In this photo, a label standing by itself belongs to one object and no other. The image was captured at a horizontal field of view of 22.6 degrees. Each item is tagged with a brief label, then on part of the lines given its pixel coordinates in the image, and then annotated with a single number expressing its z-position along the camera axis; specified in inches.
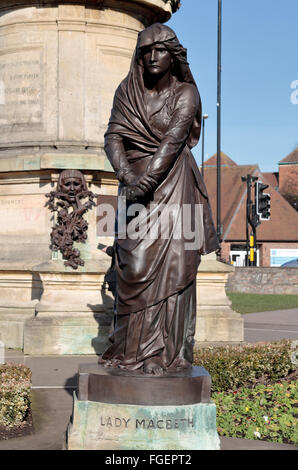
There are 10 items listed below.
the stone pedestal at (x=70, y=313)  444.8
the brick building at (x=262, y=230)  2290.8
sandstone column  479.5
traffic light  772.6
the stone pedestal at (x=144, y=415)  216.7
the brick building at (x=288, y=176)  3248.0
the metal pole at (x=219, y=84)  909.2
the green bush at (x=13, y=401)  274.1
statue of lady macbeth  230.1
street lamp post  1629.9
